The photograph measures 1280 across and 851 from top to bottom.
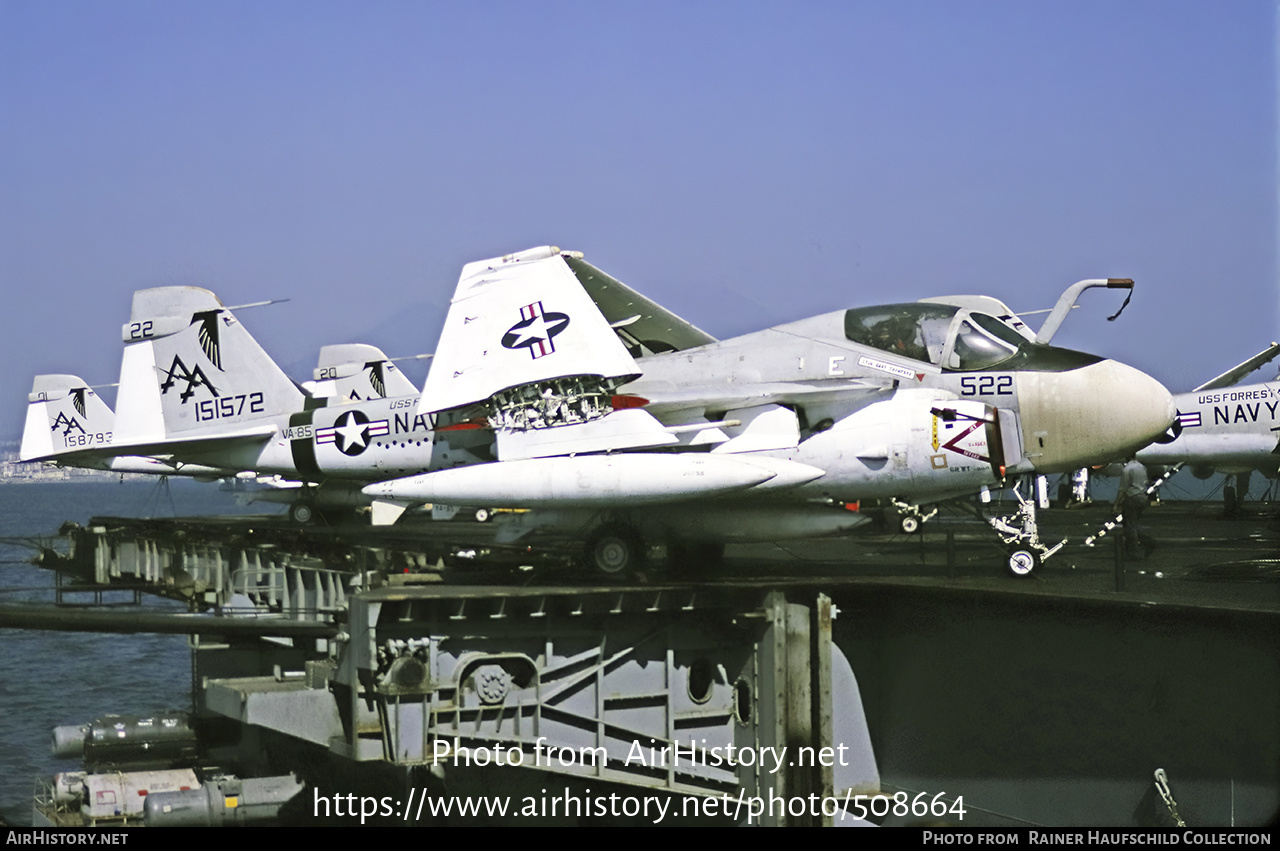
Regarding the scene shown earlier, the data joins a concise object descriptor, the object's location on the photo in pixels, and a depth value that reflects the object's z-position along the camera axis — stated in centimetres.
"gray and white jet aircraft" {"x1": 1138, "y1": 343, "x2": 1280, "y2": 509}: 3231
